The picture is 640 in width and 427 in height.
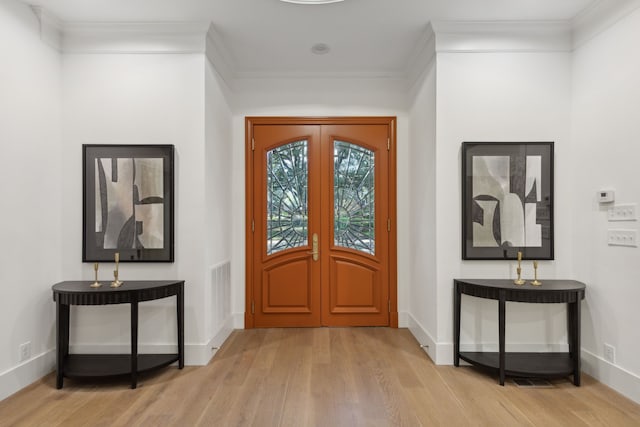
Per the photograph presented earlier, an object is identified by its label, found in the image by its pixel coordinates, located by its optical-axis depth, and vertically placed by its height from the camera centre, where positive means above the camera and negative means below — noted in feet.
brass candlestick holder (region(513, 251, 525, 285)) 9.60 -1.67
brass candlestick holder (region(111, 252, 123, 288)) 9.35 -1.68
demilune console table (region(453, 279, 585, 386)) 9.05 -2.69
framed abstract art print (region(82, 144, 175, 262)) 10.30 +0.13
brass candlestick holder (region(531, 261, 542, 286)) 9.53 -1.62
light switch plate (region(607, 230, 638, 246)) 8.47 -0.56
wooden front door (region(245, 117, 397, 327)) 13.71 -0.47
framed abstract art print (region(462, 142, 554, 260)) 10.37 +0.35
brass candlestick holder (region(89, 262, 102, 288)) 9.36 -1.75
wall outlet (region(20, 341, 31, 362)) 9.02 -3.30
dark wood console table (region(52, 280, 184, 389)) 8.89 -2.66
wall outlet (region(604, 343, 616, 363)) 8.96 -3.32
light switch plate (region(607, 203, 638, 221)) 8.49 +0.00
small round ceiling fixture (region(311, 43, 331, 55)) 11.82 +5.19
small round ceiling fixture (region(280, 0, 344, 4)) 9.39 +5.24
